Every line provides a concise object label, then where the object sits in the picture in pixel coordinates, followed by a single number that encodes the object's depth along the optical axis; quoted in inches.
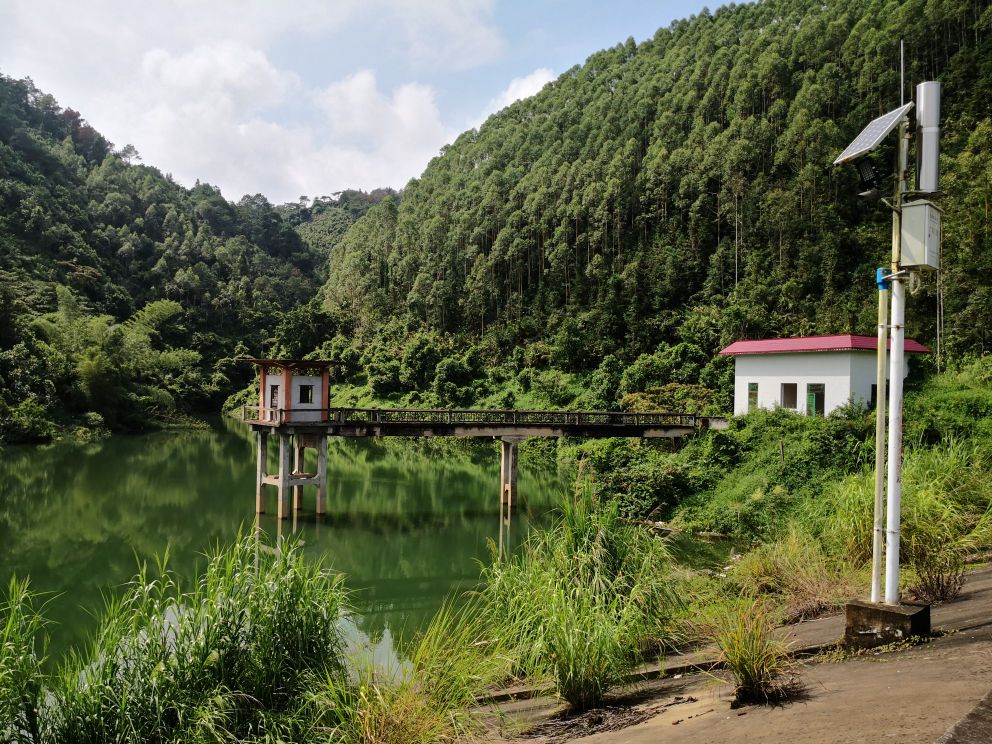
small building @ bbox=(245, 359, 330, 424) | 766.5
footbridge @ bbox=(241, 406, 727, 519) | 767.1
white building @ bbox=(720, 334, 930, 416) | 793.6
